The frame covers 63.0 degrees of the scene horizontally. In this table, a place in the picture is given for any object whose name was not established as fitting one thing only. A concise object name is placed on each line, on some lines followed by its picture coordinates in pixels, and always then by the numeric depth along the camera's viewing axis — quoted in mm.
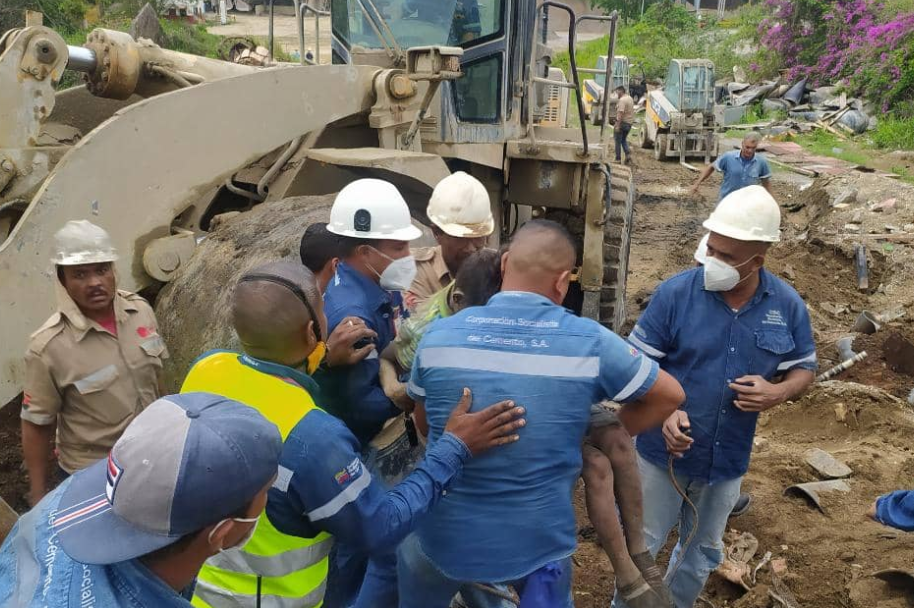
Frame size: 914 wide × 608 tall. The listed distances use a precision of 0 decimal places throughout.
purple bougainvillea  19297
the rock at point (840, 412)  5723
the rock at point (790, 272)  9394
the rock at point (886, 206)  11491
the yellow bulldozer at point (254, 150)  3494
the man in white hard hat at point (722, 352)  3055
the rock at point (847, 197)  12219
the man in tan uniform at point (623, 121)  16812
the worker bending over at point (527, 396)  2131
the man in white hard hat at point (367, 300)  2803
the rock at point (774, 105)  22281
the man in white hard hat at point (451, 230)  3340
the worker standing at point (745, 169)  9125
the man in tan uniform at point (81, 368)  2832
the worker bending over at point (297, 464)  1899
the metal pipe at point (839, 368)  6586
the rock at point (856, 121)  19375
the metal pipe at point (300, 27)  5883
